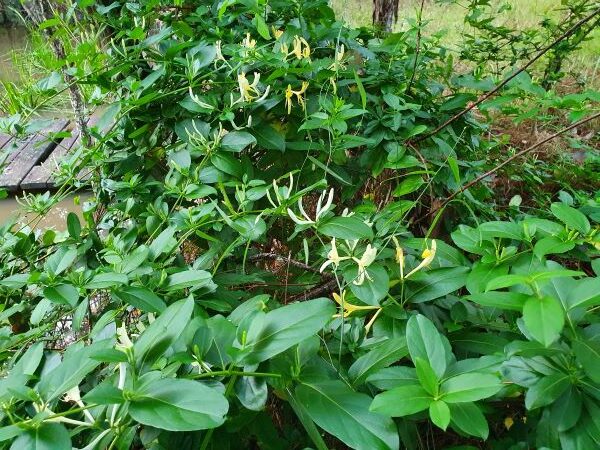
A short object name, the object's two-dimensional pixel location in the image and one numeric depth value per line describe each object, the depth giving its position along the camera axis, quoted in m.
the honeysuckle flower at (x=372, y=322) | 0.49
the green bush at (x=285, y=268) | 0.37
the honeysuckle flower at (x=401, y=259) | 0.50
